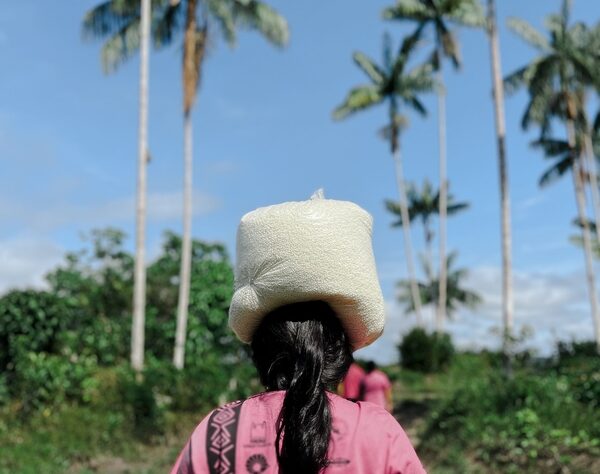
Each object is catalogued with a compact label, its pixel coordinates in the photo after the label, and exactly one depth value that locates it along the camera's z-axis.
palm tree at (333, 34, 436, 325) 31.45
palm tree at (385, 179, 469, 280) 38.84
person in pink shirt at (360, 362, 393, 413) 10.23
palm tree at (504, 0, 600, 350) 26.53
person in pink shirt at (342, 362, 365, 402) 10.30
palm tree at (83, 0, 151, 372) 16.30
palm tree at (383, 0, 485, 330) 26.41
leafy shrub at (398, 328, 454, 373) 25.27
